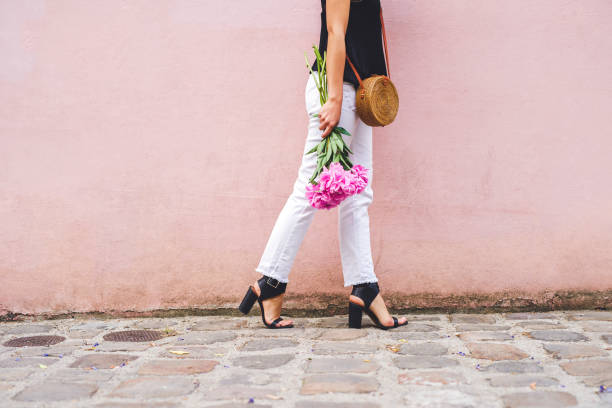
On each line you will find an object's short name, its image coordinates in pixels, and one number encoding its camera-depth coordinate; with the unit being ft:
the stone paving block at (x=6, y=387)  6.51
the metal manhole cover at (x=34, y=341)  8.66
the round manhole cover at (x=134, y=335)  8.87
